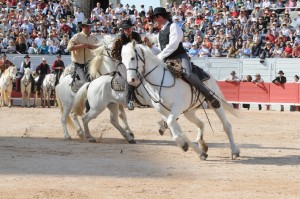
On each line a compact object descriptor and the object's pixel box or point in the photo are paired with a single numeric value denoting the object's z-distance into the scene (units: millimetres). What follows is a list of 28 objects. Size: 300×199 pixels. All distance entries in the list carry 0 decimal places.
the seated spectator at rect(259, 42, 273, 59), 32219
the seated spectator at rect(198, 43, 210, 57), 33147
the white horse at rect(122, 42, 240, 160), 13273
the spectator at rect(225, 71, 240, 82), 31906
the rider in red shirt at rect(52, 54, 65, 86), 31250
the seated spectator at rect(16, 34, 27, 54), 34000
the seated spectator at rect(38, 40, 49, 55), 34156
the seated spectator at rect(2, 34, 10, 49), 34156
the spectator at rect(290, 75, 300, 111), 30547
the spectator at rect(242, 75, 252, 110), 31658
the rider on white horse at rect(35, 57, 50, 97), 32156
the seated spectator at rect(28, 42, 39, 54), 34062
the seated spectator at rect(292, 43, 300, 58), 31469
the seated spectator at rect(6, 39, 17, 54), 33844
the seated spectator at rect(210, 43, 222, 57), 33062
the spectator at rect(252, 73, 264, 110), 31273
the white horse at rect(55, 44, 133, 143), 16297
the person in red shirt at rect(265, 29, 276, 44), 32750
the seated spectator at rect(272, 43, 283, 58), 31953
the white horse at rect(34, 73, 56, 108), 31406
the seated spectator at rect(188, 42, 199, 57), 33403
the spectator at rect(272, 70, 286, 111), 30672
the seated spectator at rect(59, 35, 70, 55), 34062
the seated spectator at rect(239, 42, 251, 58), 32625
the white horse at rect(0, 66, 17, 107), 30866
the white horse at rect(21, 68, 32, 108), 31469
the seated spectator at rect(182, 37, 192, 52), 33906
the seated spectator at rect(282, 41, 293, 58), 31703
